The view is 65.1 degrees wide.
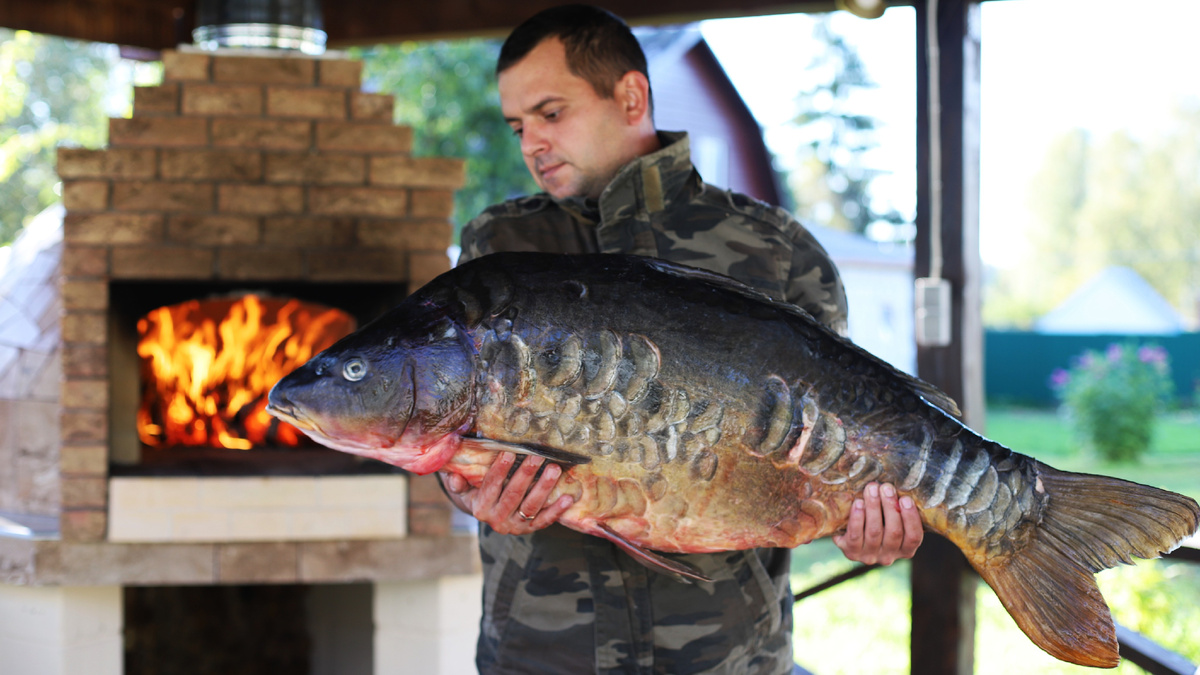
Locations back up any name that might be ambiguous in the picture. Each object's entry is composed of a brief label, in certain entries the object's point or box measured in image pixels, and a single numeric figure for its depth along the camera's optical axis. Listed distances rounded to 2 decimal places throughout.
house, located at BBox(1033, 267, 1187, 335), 33.17
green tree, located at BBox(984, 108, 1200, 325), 37.00
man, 1.84
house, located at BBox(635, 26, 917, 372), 15.20
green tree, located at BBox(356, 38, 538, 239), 12.57
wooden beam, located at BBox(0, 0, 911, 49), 3.88
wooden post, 3.62
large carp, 1.42
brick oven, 3.38
